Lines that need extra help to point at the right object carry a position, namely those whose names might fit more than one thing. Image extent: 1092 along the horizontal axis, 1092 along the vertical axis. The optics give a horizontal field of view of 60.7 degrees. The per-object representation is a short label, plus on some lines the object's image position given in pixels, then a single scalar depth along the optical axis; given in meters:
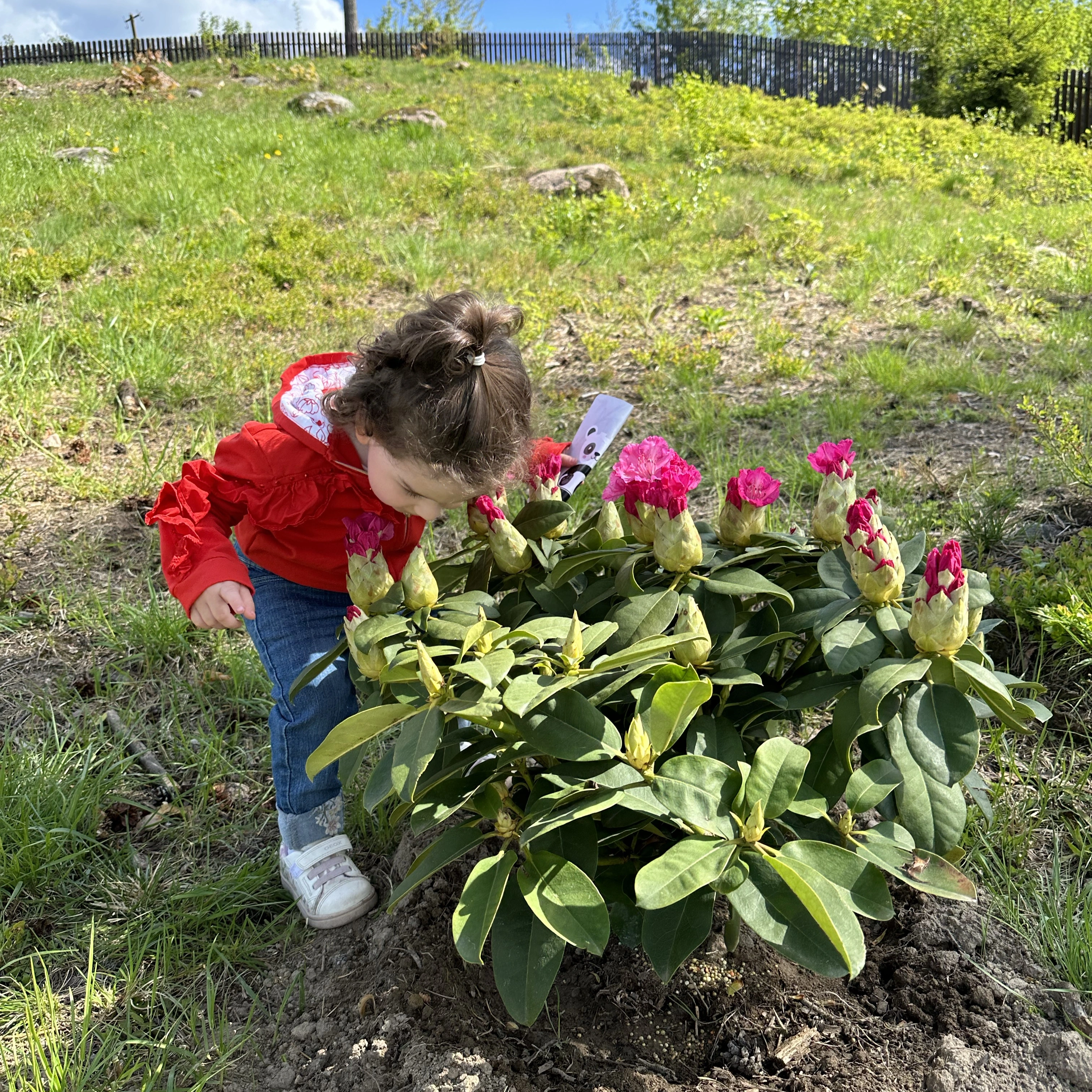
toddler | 1.74
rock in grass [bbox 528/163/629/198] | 7.56
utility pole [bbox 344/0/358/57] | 21.78
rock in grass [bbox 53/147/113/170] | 7.18
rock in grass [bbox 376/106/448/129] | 9.96
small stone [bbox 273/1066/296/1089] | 1.55
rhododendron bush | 1.15
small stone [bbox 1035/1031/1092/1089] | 1.36
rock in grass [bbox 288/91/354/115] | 11.49
